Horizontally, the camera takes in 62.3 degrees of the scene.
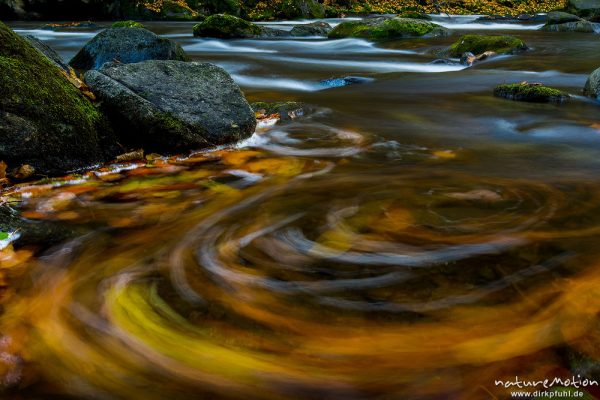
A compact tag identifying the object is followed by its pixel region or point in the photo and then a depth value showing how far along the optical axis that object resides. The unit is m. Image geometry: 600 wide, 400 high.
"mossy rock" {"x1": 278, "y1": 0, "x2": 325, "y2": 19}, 27.09
